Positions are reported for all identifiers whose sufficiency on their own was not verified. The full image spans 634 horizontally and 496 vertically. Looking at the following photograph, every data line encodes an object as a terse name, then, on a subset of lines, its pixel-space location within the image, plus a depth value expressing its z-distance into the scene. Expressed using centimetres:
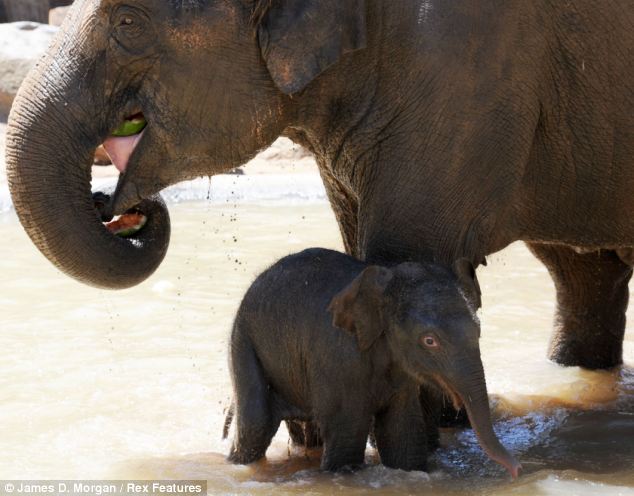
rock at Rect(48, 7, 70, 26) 4322
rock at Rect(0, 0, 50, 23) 4641
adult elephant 1062
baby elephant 1019
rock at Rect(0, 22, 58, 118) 3675
